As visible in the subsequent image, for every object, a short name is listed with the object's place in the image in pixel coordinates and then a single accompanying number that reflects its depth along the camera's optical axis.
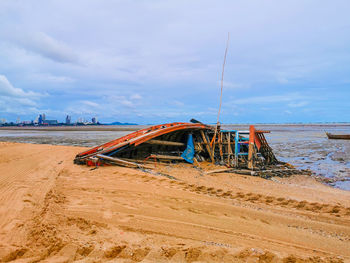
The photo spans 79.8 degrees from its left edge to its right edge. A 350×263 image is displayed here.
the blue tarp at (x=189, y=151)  10.29
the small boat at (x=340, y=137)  26.33
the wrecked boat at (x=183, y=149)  9.07
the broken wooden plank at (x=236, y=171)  8.58
